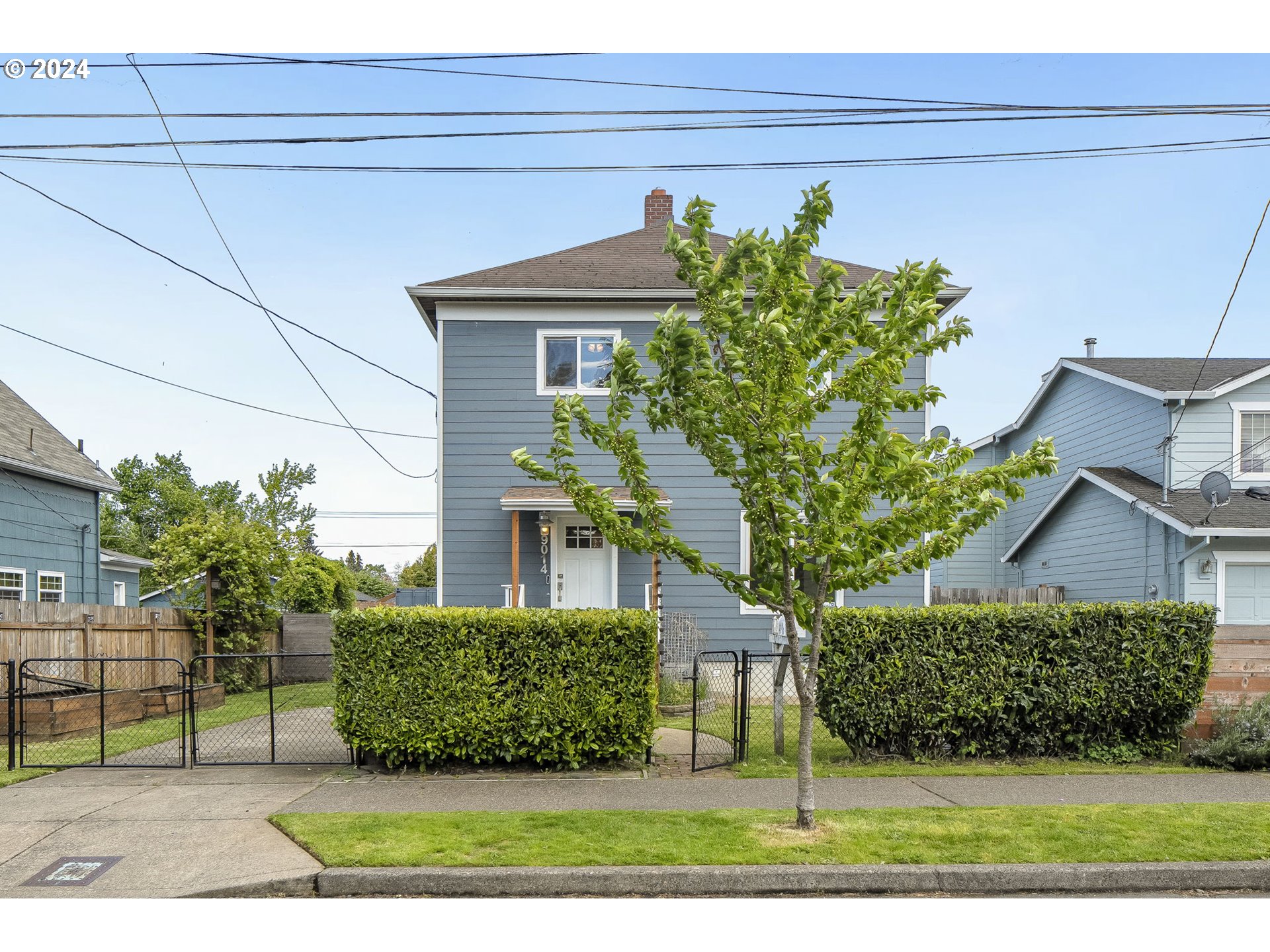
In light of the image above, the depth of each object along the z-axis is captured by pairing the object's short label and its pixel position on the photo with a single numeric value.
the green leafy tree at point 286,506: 18.11
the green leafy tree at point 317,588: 21.95
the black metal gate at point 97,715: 9.71
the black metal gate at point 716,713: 9.09
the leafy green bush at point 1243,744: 8.54
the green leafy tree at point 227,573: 16.06
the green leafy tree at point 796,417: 5.98
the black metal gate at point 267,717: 9.67
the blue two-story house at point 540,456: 15.43
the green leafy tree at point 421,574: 44.88
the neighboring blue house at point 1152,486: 16.72
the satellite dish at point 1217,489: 16.00
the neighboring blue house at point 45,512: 18.16
